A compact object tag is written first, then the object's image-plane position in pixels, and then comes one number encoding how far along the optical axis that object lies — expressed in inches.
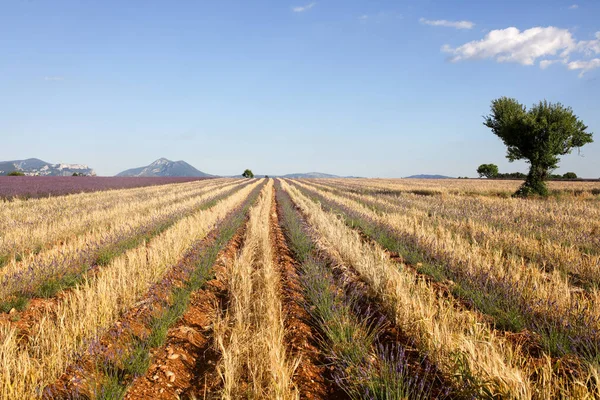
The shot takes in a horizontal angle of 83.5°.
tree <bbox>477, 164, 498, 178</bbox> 4877.0
